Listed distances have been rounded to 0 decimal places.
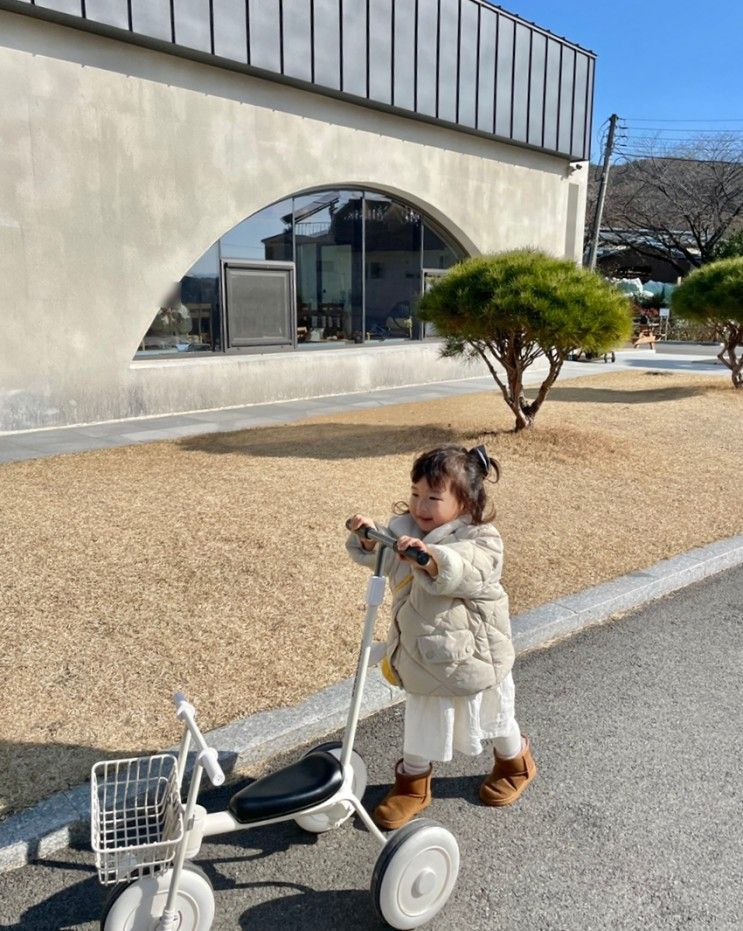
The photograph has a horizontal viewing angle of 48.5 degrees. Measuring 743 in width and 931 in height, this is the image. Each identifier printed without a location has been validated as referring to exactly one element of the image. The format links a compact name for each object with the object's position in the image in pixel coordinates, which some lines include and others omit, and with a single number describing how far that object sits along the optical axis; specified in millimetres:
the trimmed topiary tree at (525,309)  8406
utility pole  31869
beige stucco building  10031
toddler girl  2594
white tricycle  2145
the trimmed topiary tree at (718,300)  13414
